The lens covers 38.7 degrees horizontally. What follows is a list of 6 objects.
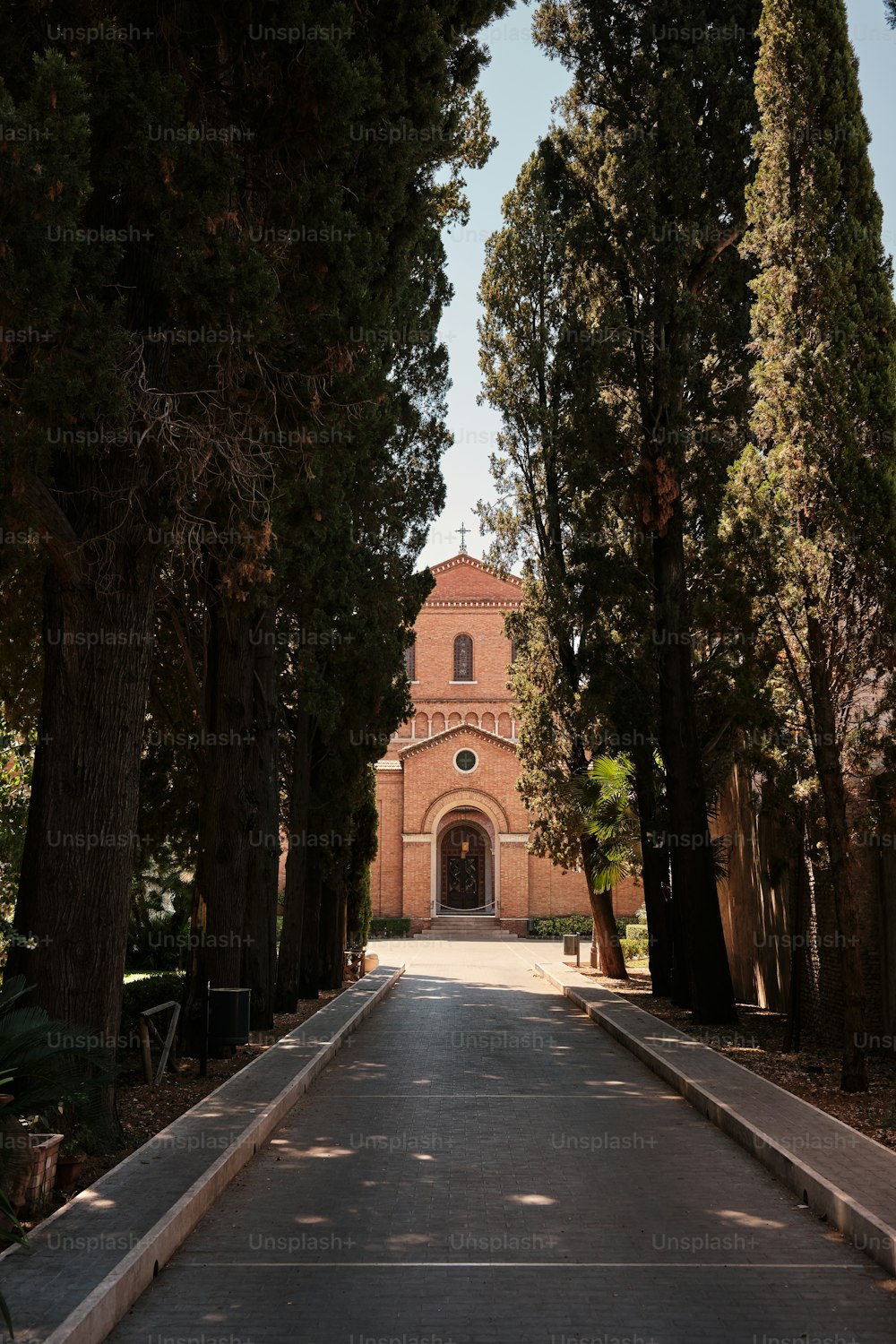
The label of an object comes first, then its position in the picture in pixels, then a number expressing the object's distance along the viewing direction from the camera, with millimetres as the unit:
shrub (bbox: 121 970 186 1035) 14477
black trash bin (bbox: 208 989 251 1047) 12391
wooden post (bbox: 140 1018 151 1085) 10953
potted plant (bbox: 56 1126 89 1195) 7391
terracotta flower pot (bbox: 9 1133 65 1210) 6617
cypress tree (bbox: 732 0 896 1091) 11258
